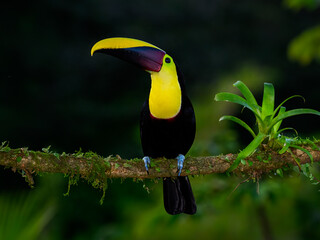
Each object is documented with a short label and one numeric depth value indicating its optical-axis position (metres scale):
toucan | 5.44
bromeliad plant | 4.78
